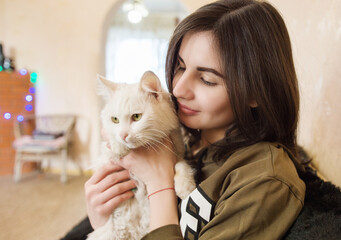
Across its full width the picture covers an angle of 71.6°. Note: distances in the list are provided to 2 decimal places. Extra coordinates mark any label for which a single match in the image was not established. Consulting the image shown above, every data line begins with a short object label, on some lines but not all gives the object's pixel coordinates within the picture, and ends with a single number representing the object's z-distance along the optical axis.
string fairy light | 3.57
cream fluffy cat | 0.87
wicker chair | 3.34
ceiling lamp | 3.52
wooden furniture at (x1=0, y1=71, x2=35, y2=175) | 3.54
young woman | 0.60
